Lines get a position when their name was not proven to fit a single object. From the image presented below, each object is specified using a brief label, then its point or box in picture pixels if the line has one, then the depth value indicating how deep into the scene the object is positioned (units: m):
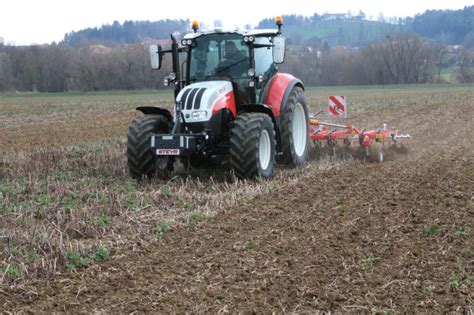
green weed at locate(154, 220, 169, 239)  11.29
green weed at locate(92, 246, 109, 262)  9.97
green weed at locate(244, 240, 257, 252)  10.27
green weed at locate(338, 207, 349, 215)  12.43
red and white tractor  15.65
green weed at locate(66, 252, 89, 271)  9.56
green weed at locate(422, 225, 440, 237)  10.68
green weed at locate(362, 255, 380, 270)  9.14
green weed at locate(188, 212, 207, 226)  12.10
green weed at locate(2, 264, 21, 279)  9.00
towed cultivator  19.50
